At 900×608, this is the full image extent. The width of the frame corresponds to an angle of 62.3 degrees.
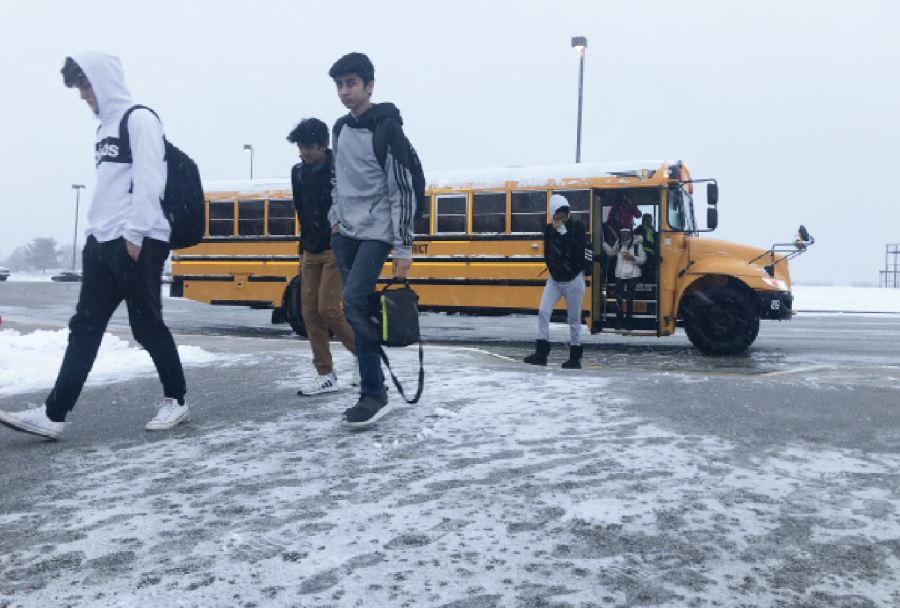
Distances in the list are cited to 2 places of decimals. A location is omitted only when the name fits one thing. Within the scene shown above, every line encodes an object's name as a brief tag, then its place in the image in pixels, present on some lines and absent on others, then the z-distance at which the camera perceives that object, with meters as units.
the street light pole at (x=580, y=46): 21.97
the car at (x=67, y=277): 56.44
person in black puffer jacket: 7.22
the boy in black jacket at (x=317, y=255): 4.99
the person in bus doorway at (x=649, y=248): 9.79
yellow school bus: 9.46
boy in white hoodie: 3.69
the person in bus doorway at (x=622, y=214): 10.14
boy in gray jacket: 3.97
